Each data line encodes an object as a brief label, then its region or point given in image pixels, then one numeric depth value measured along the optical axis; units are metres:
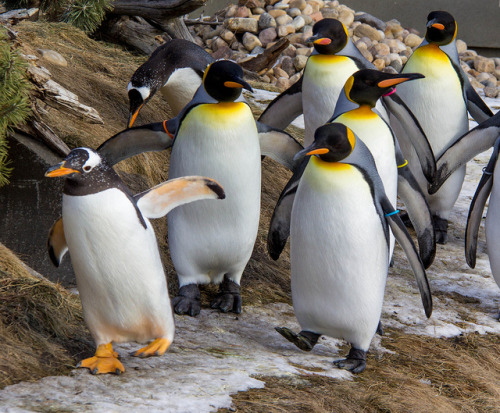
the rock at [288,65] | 18.66
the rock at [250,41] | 19.19
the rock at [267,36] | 19.44
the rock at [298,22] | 19.80
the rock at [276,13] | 19.97
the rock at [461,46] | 22.90
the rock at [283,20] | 19.78
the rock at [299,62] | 18.42
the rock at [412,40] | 21.84
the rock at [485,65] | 21.77
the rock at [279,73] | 18.27
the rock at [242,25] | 19.66
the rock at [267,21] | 19.69
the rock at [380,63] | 19.61
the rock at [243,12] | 20.14
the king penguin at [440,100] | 10.11
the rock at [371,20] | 21.92
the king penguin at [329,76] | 8.57
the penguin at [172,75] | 8.36
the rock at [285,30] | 19.58
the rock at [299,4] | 20.20
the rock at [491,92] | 18.90
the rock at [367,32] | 21.00
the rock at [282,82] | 17.64
